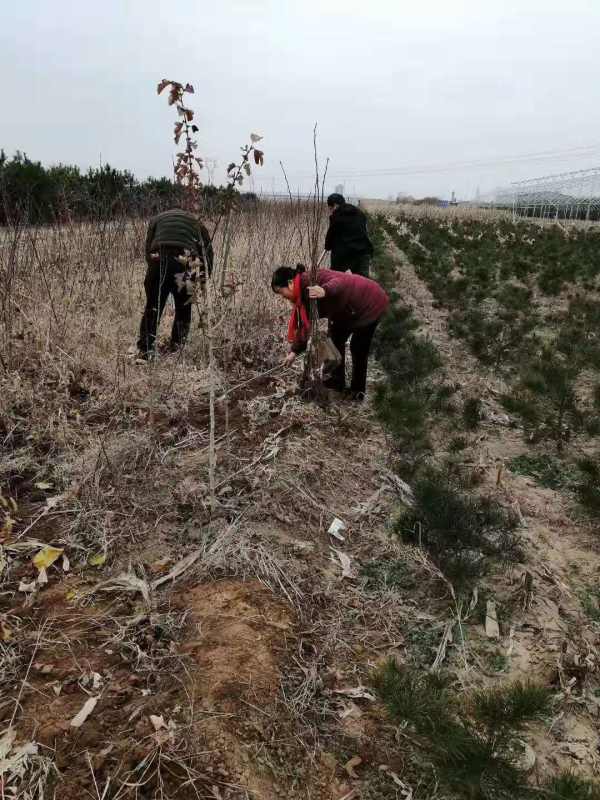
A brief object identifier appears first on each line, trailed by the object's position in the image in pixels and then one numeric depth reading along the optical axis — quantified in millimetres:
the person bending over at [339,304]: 3555
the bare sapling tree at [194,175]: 2293
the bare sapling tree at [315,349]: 3509
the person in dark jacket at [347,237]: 5273
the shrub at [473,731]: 1370
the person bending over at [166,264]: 4316
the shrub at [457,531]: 2416
